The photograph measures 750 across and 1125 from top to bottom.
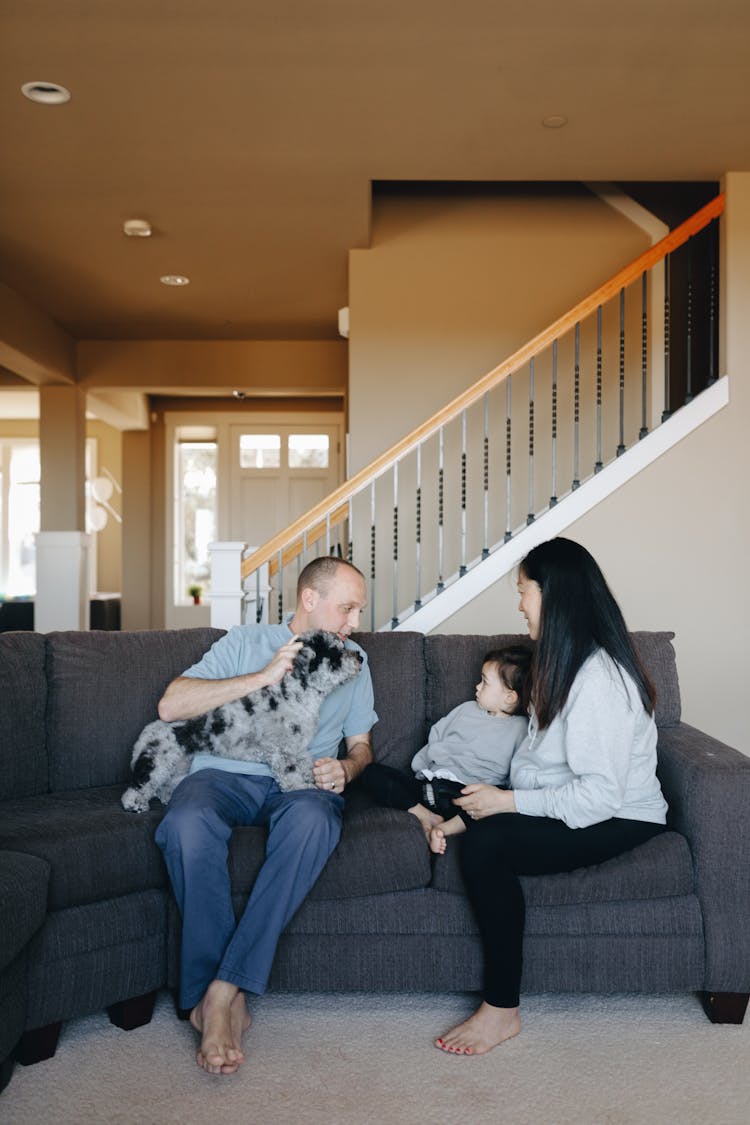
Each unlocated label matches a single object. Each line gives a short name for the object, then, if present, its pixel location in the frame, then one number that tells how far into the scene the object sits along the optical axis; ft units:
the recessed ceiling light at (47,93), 11.65
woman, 6.77
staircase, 17.51
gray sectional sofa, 6.68
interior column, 22.99
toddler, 7.97
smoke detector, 16.47
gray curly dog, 7.66
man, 6.54
